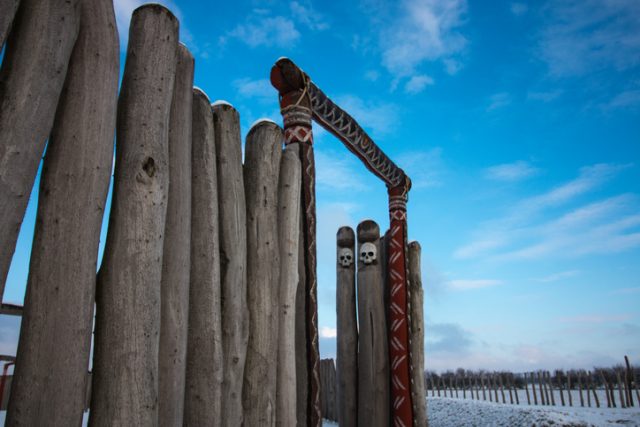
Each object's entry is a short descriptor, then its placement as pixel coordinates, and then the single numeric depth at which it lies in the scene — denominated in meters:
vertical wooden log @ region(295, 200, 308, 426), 4.16
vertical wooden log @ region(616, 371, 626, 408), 19.69
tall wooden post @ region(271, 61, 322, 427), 4.24
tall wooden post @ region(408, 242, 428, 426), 6.89
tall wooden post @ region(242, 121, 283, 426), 3.37
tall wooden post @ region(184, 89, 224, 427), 2.87
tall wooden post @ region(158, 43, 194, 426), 2.62
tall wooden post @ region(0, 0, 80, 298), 2.04
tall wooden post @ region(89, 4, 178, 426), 2.33
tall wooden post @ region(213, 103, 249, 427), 3.09
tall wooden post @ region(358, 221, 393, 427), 6.37
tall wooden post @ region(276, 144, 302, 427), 3.73
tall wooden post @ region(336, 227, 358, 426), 6.46
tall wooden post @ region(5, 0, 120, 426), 2.11
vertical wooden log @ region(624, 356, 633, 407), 20.12
